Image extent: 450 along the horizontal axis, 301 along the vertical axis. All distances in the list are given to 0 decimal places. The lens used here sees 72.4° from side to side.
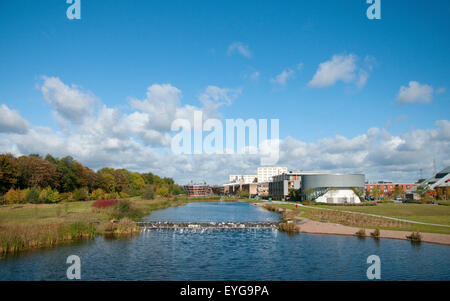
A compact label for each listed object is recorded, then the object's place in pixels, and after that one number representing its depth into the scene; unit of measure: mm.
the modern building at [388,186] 163875
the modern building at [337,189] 101688
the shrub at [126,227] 38466
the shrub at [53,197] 66438
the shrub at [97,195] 88312
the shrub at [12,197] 60953
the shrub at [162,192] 135500
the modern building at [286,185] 134625
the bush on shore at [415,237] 31562
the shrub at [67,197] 77025
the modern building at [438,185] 116825
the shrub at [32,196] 62000
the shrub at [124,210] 48344
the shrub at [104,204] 53419
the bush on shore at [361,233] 35691
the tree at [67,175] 93875
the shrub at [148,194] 100875
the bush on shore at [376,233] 34688
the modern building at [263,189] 193112
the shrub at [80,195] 80525
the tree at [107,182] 114938
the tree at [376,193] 121869
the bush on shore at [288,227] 41125
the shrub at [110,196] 91631
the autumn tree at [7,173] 72000
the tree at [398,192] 133850
